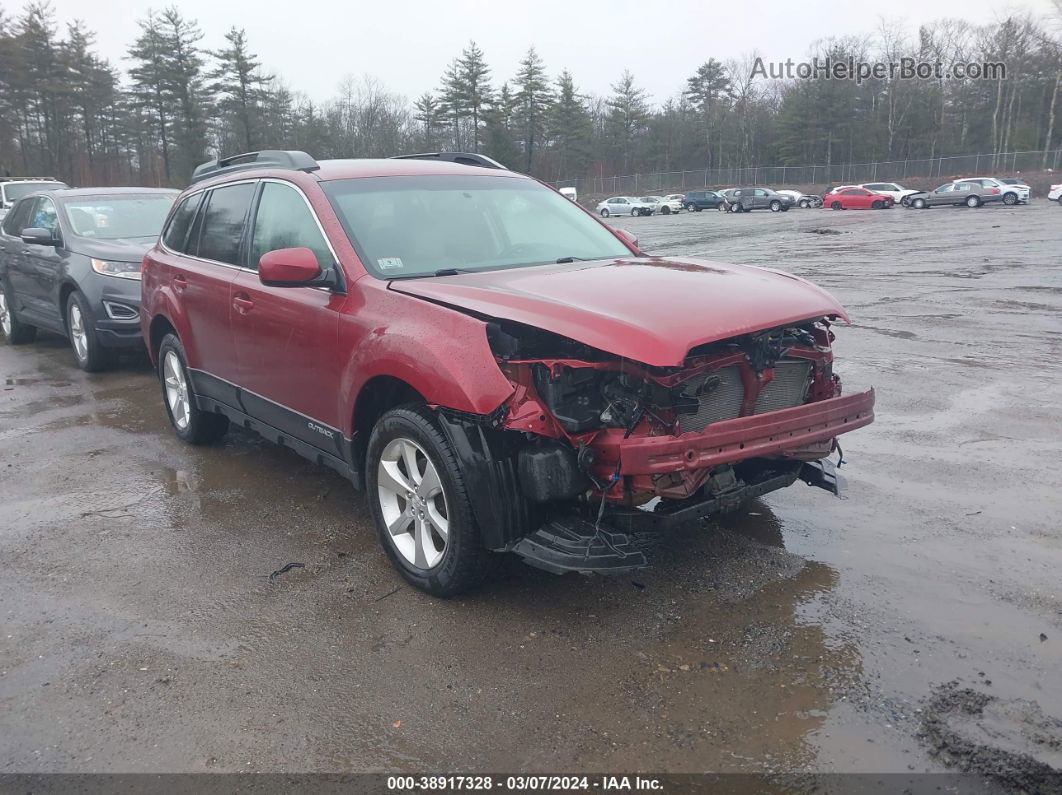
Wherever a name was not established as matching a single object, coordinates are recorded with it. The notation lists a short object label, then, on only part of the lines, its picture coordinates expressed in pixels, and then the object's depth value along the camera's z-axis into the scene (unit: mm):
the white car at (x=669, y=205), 55062
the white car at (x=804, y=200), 52544
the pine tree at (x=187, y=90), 57875
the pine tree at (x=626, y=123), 80625
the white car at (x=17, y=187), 21172
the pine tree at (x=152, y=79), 57531
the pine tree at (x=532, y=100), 72750
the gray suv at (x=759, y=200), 50562
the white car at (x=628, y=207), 54406
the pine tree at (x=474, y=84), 69812
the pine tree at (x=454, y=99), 70000
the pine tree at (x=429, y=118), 71250
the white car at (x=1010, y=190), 40619
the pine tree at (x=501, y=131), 68125
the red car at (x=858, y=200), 45594
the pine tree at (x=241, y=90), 58562
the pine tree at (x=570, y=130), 74875
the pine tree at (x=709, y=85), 83125
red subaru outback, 3328
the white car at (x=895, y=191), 45594
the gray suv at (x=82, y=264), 8609
